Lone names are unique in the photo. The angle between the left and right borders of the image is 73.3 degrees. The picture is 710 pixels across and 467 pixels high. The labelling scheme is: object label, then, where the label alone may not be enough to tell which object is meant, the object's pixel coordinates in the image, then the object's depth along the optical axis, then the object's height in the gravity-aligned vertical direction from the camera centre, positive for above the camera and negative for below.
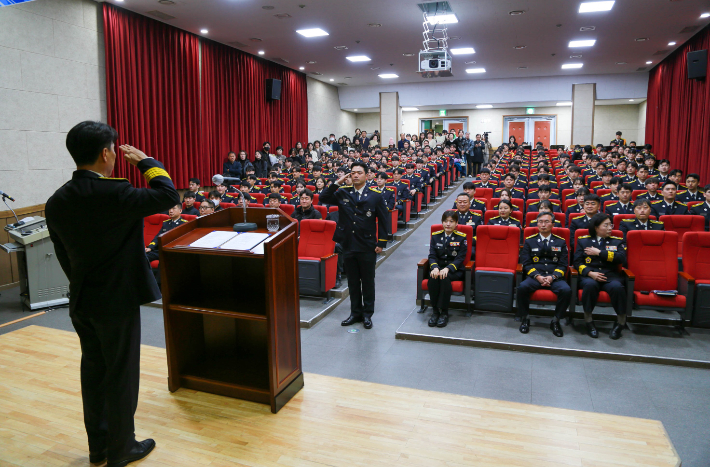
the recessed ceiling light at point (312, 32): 9.30 +2.62
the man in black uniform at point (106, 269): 1.82 -0.40
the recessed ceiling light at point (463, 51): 11.09 +2.67
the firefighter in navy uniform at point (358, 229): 3.97 -0.53
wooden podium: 2.33 -0.71
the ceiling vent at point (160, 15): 7.89 +2.55
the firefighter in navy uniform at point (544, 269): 3.87 -0.90
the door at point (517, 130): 18.19 +1.27
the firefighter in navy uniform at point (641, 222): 4.62 -0.59
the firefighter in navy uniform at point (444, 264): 4.11 -0.89
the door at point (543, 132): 18.00 +1.16
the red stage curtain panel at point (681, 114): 8.90 +1.06
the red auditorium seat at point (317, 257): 4.66 -0.91
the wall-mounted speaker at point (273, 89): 12.14 +1.97
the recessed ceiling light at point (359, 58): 11.90 +2.69
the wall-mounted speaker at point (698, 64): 8.77 +1.79
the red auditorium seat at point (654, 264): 3.98 -0.86
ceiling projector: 7.99 +1.70
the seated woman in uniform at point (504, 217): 4.89 -0.56
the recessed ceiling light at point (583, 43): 10.36 +2.62
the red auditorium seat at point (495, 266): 4.14 -0.92
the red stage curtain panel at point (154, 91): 7.56 +1.32
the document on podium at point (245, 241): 2.30 -0.37
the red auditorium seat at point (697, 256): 4.00 -0.79
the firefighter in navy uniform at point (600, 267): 3.79 -0.88
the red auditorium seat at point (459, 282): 4.21 -1.02
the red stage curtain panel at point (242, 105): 10.06 +1.47
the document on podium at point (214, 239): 2.36 -0.37
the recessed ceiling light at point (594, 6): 7.63 +2.52
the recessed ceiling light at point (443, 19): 8.16 +2.52
